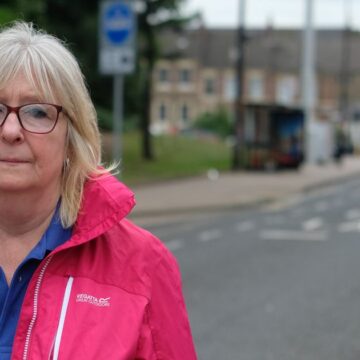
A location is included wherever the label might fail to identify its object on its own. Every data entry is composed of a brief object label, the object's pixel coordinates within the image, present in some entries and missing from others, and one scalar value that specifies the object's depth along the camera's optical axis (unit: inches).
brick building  3631.9
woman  86.4
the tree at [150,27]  1171.9
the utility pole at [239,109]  1230.3
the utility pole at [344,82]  2610.7
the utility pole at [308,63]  1628.9
